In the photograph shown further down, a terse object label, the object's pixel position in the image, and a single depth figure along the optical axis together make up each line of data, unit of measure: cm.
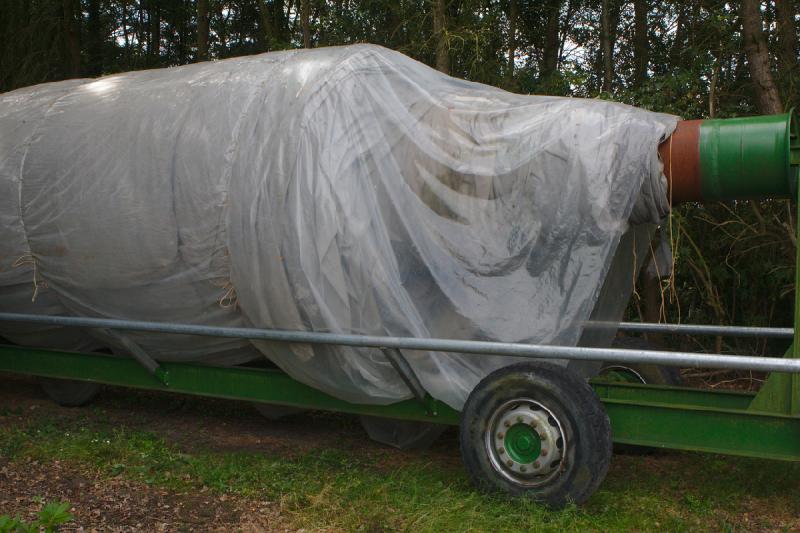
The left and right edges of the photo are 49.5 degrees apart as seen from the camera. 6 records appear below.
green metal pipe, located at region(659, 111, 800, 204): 518
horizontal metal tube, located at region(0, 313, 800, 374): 452
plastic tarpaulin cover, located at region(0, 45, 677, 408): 536
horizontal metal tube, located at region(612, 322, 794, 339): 628
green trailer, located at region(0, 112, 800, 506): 486
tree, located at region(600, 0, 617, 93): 1152
